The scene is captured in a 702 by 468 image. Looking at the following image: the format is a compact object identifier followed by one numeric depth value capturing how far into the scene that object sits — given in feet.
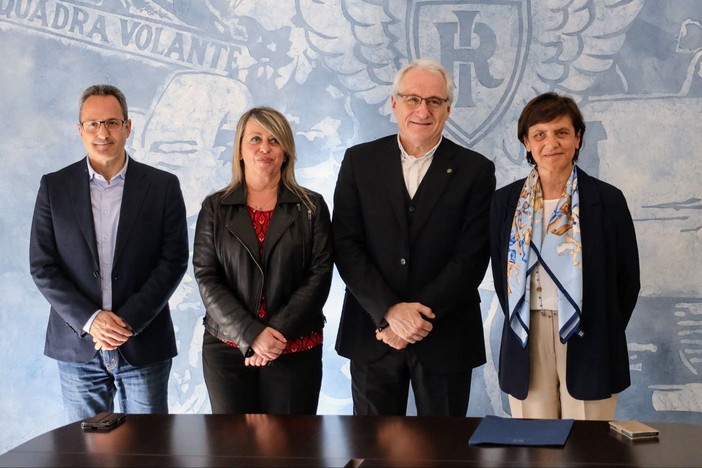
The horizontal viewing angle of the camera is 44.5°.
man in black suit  10.65
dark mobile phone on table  7.95
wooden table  6.82
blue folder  7.22
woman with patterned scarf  9.68
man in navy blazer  11.23
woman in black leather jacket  10.41
